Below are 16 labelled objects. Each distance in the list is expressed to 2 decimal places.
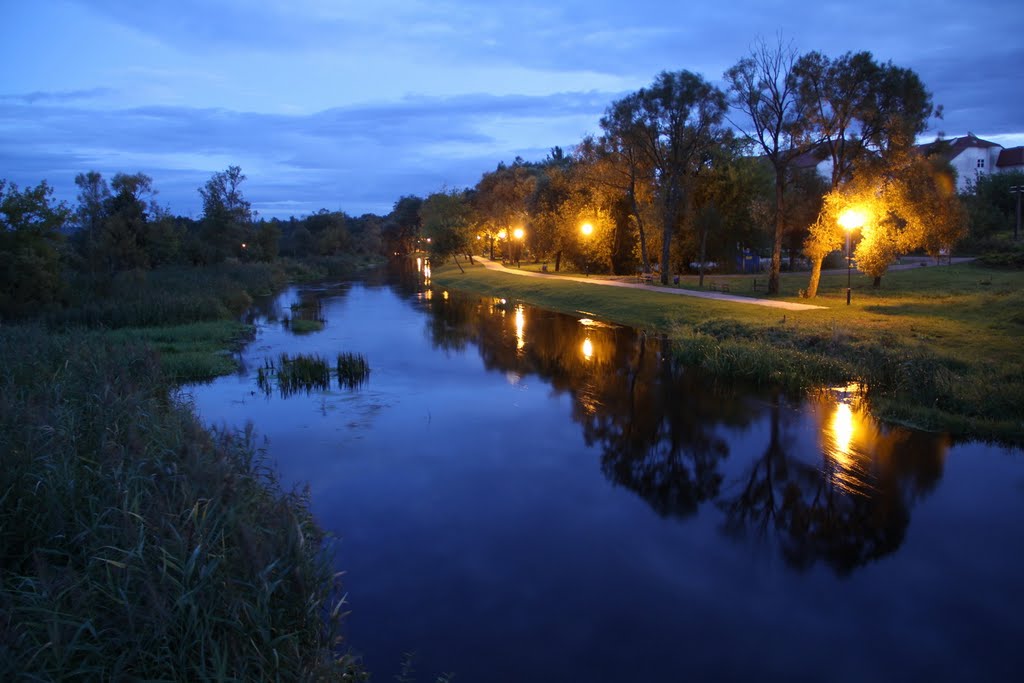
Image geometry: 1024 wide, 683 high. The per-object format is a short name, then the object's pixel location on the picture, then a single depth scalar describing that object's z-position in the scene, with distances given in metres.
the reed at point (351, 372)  16.17
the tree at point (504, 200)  51.15
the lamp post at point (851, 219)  21.56
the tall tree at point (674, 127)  30.27
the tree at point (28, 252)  22.27
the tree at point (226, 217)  57.16
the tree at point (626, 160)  31.59
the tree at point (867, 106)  21.30
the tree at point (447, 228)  52.06
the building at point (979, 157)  64.56
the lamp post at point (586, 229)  37.04
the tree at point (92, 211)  36.75
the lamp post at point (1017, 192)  37.72
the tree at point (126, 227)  37.44
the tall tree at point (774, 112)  22.73
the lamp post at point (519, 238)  51.41
